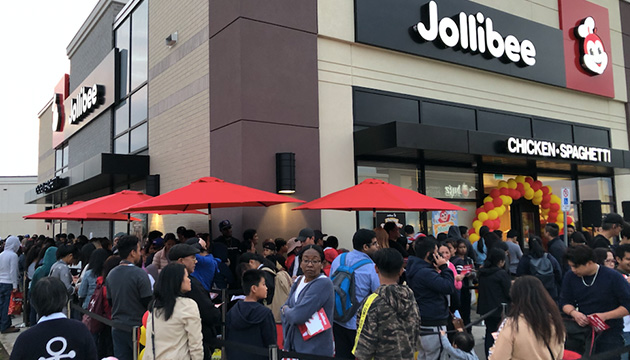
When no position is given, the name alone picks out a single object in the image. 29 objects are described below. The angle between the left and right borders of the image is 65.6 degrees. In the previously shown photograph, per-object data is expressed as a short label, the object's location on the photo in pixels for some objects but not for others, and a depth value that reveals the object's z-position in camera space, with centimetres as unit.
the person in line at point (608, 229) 817
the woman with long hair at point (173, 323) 425
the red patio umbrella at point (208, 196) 762
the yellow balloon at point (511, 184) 1545
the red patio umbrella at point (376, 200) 791
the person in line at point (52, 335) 333
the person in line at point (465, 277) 809
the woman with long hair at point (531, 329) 345
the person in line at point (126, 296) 554
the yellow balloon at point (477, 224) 1434
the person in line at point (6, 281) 1048
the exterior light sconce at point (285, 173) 1084
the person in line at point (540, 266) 773
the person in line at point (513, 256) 984
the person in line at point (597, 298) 496
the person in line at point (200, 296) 494
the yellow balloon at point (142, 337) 511
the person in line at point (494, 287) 691
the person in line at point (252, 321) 451
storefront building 1130
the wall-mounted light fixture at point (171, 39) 1380
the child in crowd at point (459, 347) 507
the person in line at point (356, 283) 540
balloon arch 1448
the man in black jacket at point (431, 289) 528
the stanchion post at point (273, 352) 435
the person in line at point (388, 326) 387
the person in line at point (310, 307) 454
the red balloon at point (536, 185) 1608
